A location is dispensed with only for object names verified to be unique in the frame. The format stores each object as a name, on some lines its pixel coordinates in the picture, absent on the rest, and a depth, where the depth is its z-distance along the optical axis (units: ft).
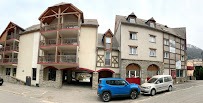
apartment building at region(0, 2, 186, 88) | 57.36
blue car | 36.17
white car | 42.27
